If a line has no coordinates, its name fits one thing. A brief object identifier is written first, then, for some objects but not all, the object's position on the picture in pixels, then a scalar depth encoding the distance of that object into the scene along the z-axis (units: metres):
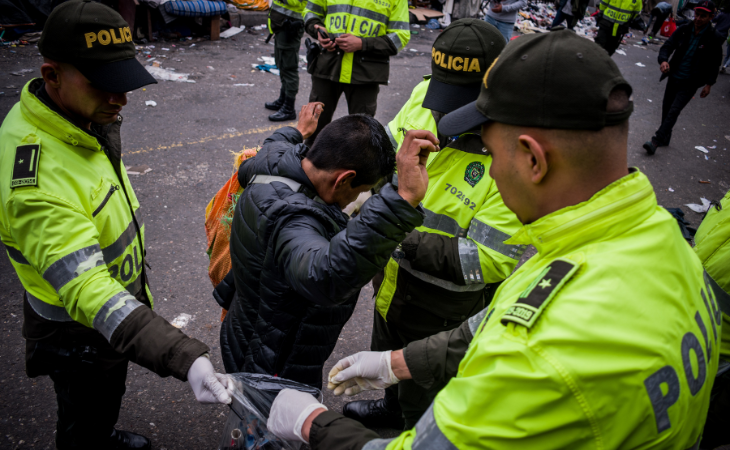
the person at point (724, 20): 11.08
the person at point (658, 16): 14.71
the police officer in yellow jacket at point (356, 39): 4.75
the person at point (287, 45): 5.93
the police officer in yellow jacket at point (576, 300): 0.94
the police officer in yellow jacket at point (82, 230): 1.58
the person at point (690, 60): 6.48
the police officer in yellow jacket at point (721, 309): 1.97
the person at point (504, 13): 9.13
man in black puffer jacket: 1.55
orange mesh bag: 2.35
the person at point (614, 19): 9.04
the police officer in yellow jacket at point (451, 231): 2.13
